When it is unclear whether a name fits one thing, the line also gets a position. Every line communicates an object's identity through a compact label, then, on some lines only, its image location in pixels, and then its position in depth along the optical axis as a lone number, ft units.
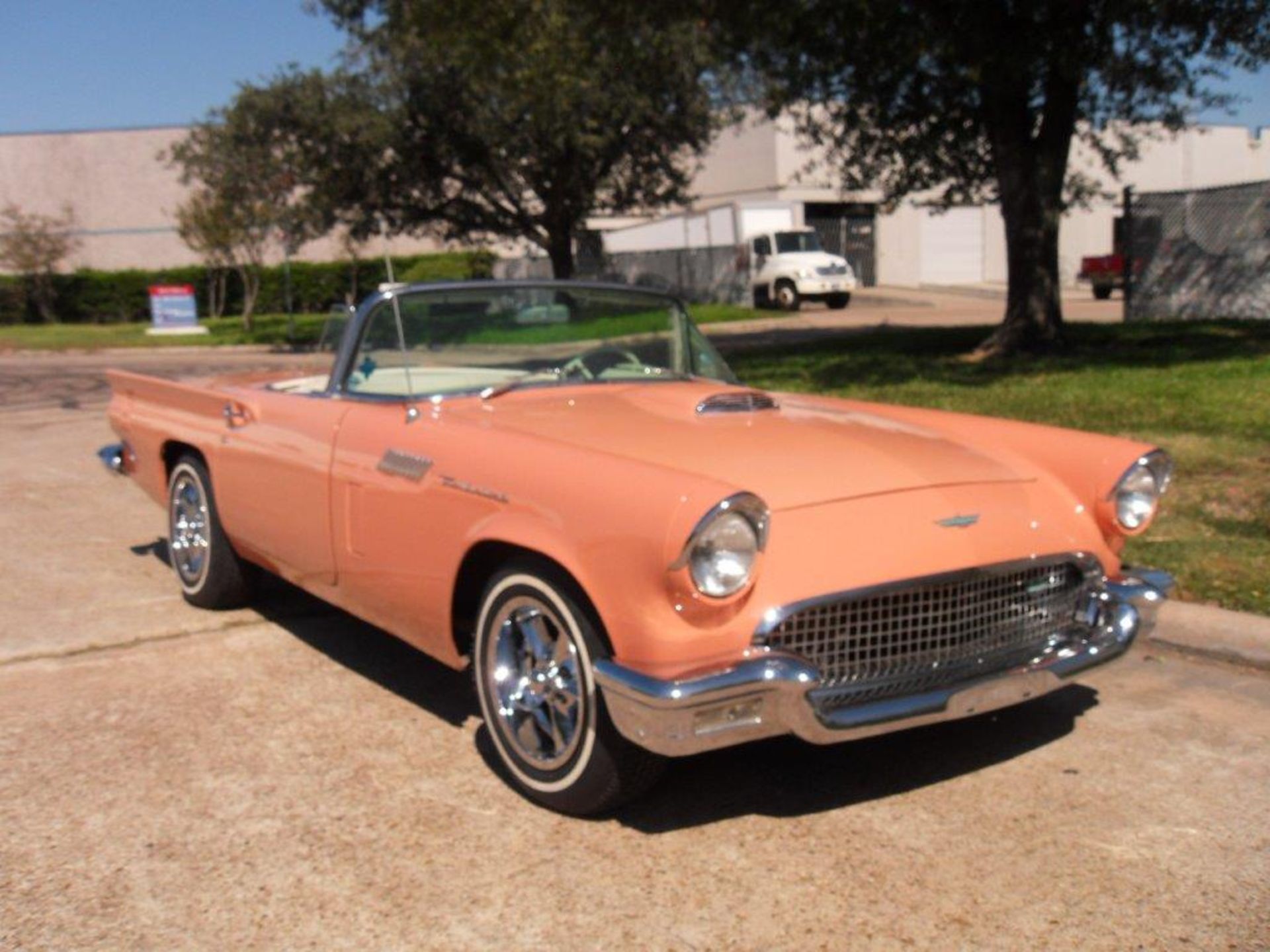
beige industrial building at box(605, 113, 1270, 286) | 118.73
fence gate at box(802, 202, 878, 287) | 118.93
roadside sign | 95.71
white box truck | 94.73
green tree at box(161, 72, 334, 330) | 76.33
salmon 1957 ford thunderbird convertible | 10.43
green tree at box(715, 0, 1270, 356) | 35.65
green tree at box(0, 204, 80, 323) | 119.14
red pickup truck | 95.14
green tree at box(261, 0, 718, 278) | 71.77
